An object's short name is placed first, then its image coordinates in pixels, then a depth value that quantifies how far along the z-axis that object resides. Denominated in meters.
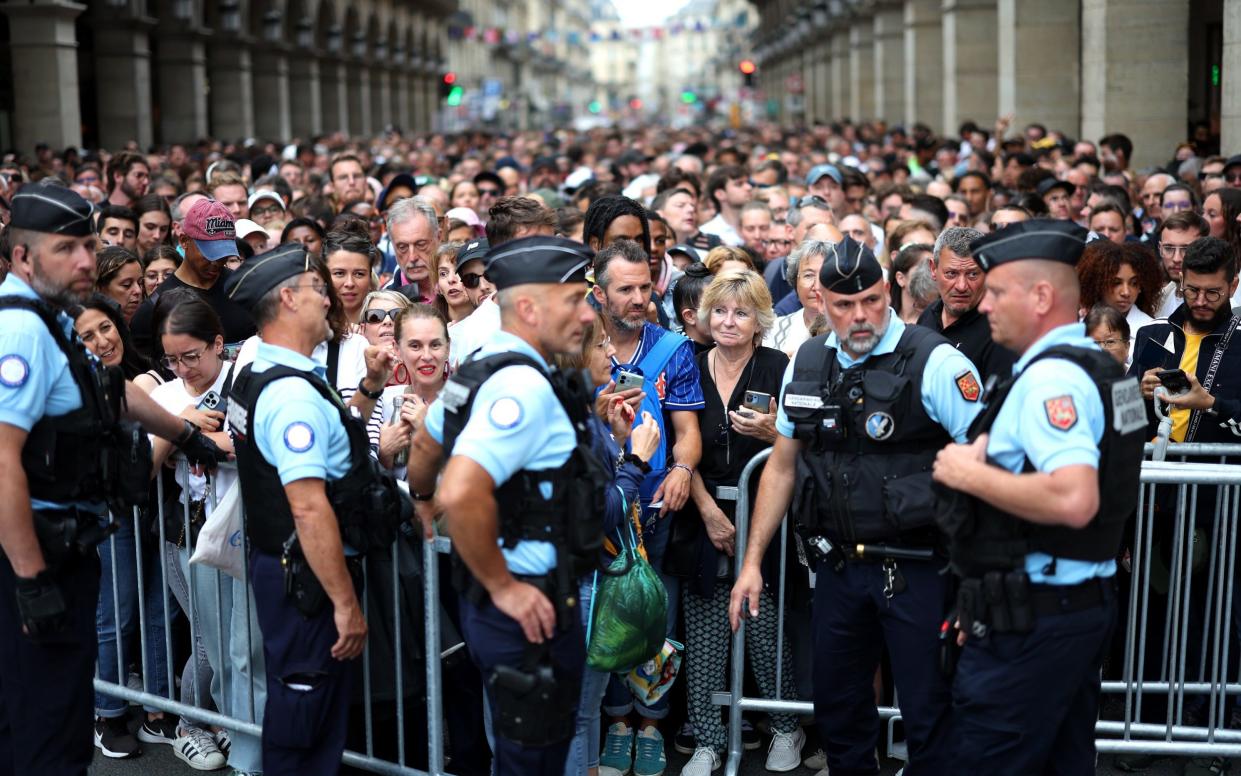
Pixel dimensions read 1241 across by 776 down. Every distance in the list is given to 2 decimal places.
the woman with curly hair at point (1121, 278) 6.69
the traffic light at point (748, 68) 46.57
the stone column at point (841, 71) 45.22
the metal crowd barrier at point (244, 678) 5.09
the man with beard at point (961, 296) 5.86
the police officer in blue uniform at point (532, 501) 3.94
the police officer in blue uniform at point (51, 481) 4.38
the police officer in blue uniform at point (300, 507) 4.38
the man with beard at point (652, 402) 5.58
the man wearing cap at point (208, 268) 6.98
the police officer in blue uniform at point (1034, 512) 3.90
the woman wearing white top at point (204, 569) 5.45
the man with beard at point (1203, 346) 5.99
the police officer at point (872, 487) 4.57
